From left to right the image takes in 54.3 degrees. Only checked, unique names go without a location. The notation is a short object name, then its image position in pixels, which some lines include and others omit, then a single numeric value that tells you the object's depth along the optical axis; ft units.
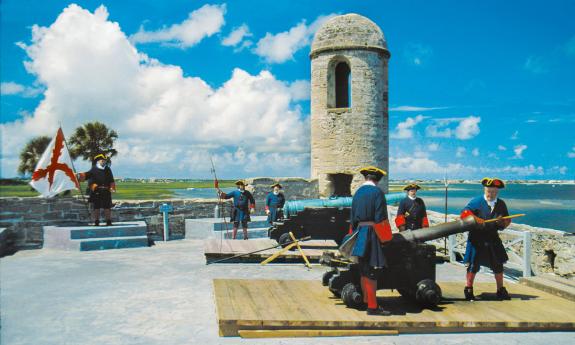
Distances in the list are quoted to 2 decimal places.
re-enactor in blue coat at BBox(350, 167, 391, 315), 19.62
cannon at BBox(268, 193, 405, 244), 36.96
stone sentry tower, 57.67
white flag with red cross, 41.63
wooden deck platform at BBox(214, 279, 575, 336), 18.13
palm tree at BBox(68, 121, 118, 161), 81.05
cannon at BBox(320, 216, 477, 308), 20.80
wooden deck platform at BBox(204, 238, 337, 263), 33.71
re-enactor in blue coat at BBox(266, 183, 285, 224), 42.47
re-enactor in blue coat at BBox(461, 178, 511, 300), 22.27
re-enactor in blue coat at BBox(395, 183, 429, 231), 30.30
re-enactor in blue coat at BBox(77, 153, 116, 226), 41.11
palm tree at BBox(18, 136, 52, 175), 88.84
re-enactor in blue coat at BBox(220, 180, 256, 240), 42.29
